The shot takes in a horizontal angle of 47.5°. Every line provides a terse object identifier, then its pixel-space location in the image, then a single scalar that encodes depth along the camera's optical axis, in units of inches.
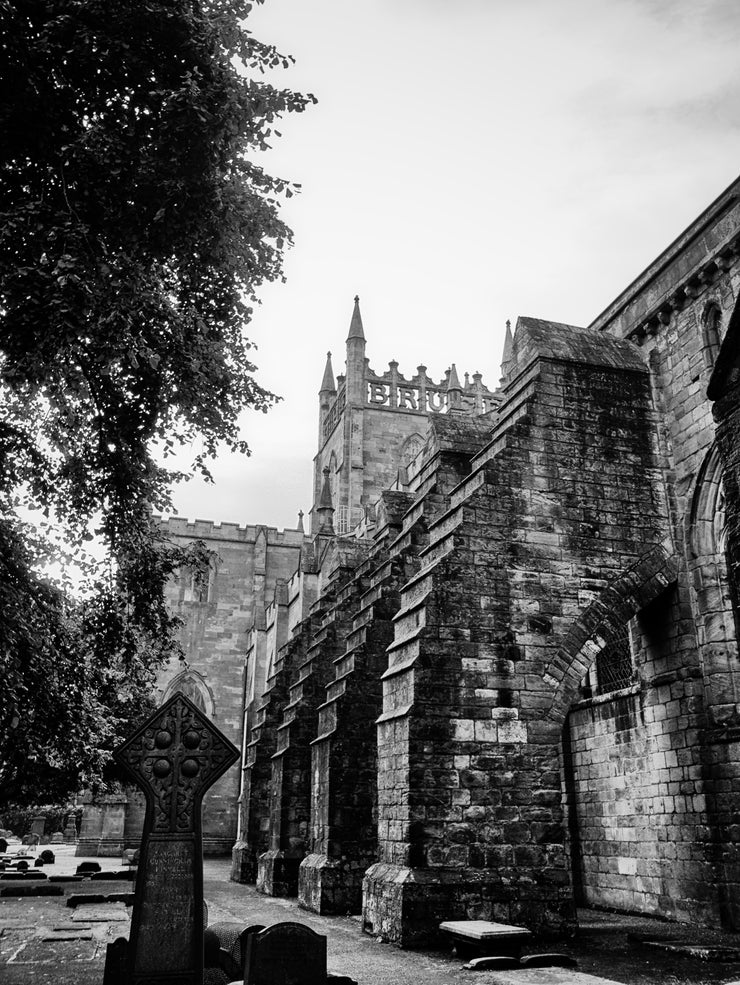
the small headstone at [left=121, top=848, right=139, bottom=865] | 954.9
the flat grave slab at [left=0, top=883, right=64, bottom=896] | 625.9
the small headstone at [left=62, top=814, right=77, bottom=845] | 1780.3
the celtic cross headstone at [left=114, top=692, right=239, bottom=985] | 227.0
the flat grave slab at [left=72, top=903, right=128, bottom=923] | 464.8
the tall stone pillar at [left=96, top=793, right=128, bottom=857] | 1148.5
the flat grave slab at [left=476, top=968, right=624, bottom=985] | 245.3
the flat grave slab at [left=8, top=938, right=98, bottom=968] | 336.5
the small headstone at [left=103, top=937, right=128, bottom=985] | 234.7
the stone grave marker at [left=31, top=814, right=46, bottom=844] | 1755.8
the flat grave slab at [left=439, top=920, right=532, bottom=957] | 303.7
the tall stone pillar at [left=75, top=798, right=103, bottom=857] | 1151.6
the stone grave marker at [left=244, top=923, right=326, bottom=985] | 219.9
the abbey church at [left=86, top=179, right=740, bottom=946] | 370.6
